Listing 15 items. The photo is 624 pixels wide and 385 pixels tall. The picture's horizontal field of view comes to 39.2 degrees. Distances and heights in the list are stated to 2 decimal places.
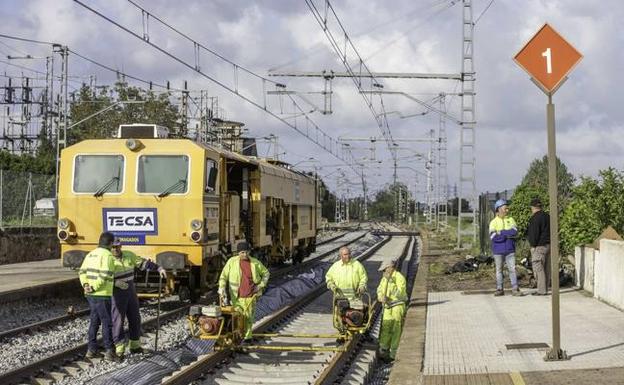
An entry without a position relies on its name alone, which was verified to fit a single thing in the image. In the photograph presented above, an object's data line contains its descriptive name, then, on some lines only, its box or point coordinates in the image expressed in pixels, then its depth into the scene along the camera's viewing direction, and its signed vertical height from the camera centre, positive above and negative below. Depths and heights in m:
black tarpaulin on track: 9.61 -1.67
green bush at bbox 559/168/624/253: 16.94 +0.41
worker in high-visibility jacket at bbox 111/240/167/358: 11.32 -1.03
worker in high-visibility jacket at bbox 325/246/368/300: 12.30 -0.73
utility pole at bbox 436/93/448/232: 56.35 +1.40
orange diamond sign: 9.04 +1.78
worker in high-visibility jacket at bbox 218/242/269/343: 11.92 -0.77
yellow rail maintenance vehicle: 15.64 +0.43
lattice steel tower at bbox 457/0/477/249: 31.95 +4.88
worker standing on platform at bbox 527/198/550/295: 15.07 -0.22
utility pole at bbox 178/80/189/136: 37.31 +5.38
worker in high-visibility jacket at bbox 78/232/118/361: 11.21 -0.80
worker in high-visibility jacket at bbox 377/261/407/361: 11.55 -1.09
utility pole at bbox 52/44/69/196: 32.44 +5.56
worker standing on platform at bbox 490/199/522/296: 15.35 -0.31
